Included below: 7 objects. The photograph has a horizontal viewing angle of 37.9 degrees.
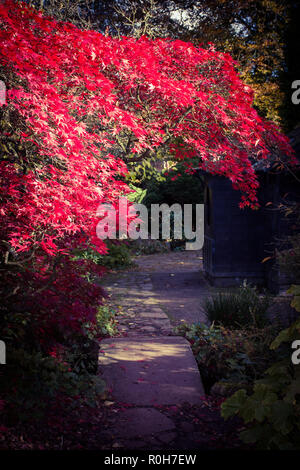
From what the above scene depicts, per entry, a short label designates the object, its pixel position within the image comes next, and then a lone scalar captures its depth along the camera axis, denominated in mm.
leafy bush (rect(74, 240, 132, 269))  12758
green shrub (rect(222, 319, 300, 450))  3191
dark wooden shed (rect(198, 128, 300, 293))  10133
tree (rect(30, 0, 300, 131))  14453
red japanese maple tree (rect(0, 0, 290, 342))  3900
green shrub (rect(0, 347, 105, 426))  3743
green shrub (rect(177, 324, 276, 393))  4514
